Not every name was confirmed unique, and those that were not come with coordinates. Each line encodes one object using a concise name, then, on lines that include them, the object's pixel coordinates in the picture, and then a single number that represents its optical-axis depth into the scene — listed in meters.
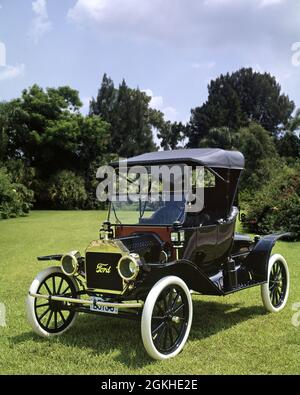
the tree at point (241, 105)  48.19
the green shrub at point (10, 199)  23.77
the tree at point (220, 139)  36.91
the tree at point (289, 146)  36.18
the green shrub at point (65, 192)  29.12
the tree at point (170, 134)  43.81
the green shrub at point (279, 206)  14.46
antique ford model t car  4.68
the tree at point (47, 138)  28.66
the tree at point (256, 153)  28.50
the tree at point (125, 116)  38.47
